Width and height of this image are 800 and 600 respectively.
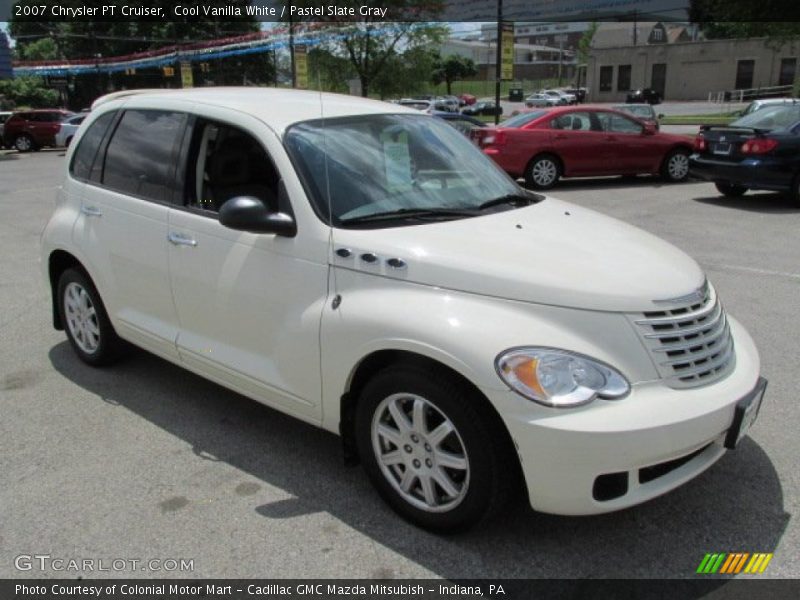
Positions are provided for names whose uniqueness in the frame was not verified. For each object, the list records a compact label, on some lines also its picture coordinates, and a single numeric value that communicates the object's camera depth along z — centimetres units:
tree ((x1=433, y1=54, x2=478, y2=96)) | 8900
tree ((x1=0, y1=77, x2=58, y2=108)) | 5259
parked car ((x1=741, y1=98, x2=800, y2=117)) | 1530
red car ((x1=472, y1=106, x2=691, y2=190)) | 1316
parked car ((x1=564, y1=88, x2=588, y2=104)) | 6899
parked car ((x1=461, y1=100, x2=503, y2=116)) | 5268
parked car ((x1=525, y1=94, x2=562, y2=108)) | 6028
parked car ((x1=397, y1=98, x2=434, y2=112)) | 3542
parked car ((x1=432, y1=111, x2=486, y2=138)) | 1723
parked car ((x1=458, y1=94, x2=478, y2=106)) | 5981
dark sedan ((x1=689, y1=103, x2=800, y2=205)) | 1075
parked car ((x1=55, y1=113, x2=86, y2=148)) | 2706
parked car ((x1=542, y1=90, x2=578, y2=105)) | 6143
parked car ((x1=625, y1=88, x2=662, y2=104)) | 5684
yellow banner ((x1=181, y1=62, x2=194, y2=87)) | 3236
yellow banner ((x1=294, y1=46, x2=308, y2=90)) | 2753
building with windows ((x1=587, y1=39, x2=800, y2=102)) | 6544
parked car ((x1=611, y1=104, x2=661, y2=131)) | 2036
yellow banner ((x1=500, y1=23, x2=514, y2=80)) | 2056
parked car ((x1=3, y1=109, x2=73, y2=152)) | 2830
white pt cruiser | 255
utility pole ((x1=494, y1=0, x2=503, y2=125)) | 1930
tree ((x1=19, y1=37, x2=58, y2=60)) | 7593
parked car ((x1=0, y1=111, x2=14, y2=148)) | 3029
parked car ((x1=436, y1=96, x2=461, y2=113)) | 4838
